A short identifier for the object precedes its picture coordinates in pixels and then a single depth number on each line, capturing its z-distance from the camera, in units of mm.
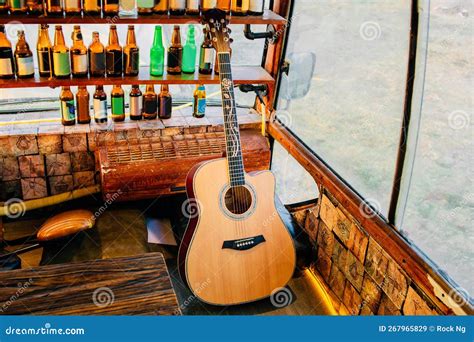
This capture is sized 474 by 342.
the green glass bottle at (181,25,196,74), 2809
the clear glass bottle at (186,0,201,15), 2609
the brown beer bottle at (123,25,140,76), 2680
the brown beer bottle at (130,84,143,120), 2936
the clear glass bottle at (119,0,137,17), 2537
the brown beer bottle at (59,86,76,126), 2811
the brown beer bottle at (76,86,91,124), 2830
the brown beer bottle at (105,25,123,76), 2652
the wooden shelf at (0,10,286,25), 2393
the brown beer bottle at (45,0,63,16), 2422
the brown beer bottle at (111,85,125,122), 2908
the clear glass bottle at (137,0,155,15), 2529
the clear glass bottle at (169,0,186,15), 2580
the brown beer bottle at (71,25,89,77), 2578
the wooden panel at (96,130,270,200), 2850
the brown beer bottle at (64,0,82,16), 2432
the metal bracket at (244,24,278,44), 2930
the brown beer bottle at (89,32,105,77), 2634
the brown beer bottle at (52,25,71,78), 2568
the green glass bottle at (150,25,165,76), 2787
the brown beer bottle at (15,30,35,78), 2526
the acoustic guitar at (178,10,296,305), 2449
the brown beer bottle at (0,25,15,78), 2502
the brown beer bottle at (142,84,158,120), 2986
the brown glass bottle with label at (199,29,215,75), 2793
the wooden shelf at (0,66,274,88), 2547
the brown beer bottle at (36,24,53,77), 2580
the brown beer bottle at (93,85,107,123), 2850
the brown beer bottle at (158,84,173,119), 3016
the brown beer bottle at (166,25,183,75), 2775
